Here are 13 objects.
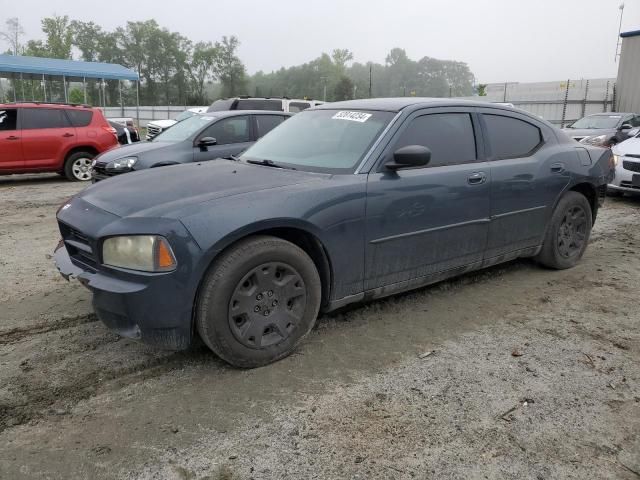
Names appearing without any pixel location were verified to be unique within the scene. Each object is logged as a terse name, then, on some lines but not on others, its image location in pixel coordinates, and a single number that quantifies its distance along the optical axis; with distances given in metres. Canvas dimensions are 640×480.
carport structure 28.56
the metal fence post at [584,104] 25.08
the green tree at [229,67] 79.62
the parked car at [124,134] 13.84
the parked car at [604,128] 12.52
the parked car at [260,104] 14.65
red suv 10.38
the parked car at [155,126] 18.77
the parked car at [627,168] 8.68
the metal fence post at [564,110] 24.97
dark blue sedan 2.84
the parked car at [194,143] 7.93
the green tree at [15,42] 54.42
